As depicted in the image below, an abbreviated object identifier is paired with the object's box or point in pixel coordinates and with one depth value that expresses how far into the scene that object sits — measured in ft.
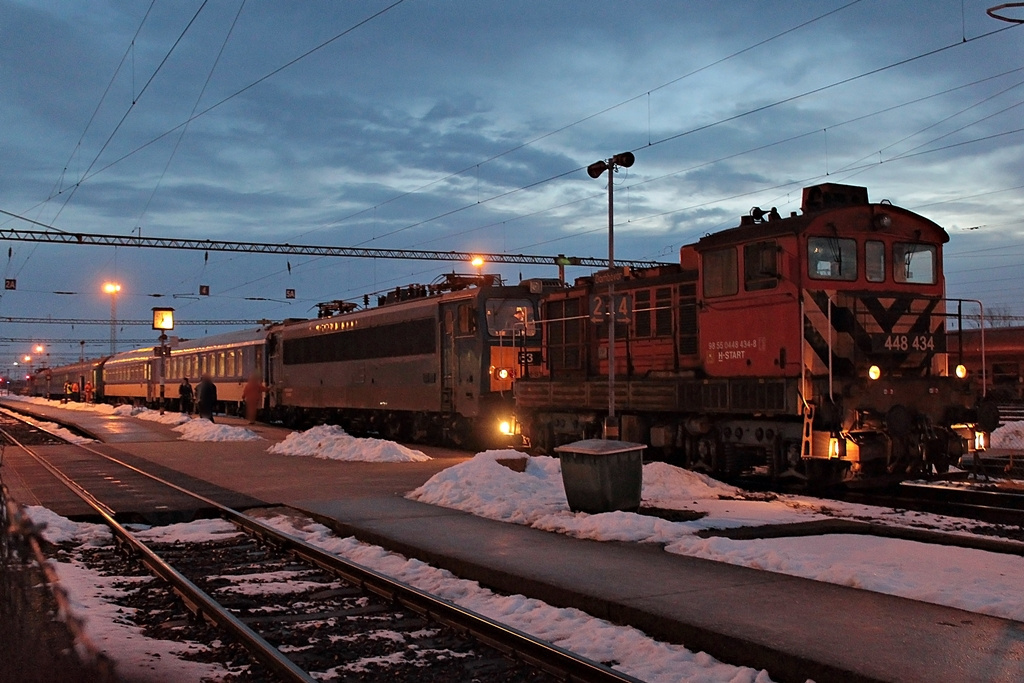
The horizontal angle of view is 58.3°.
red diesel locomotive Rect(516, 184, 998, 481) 41.47
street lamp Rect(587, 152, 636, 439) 48.85
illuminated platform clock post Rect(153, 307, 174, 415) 119.01
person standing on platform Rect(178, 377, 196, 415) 139.64
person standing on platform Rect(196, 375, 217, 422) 105.70
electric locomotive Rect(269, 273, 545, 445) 72.28
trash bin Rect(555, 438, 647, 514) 35.35
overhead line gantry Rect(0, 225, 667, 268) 134.00
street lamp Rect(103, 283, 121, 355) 171.73
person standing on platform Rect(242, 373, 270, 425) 122.69
